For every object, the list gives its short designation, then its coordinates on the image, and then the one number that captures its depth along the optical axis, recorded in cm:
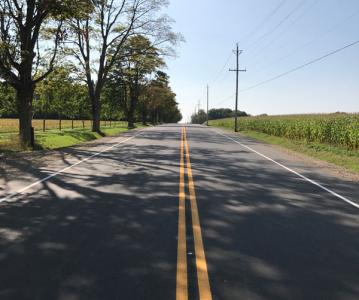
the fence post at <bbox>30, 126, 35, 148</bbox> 2248
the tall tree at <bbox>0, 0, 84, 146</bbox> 2169
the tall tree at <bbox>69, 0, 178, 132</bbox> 3969
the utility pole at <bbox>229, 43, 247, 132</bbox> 5507
